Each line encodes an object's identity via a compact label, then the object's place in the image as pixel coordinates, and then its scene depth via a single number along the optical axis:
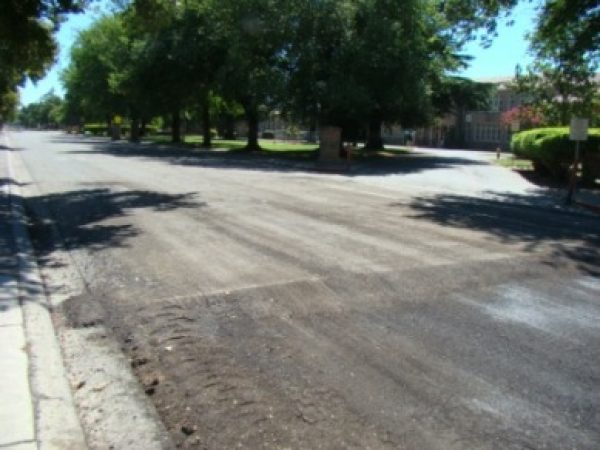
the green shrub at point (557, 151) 20.58
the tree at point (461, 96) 46.04
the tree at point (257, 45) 30.52
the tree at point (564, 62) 17.70
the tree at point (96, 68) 55.11
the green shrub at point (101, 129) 101.78
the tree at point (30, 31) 15.79
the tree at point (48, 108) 181.10
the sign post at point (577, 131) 16.30
